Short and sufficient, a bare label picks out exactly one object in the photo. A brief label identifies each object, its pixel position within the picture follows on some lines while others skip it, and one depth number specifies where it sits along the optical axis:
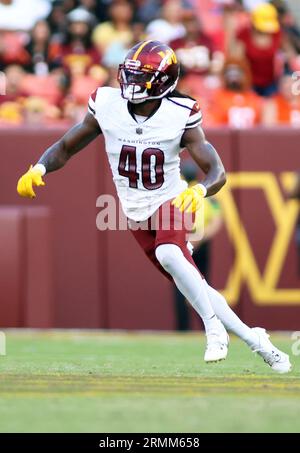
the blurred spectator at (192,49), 12.76
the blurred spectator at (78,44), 12.84
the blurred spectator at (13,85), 12.19
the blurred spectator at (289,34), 13.20
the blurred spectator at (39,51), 12.74
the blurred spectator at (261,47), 12.76
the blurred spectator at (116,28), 12.99
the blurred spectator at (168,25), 12.99
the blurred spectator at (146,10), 13.37
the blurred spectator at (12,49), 12.64
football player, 6.59
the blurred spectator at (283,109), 12.37
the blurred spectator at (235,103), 12.30
